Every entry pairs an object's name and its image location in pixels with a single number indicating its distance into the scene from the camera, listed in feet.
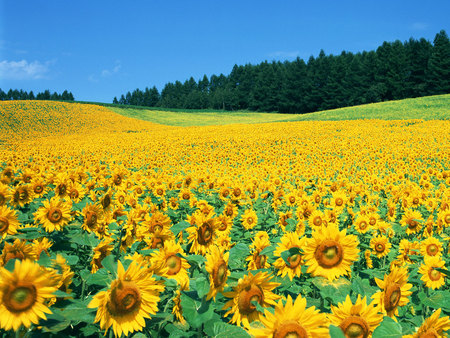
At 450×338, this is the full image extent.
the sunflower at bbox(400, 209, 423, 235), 17.20
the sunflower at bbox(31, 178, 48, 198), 14.53
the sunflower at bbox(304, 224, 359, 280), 6.19
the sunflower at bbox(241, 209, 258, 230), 15.81
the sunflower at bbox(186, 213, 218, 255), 7.76
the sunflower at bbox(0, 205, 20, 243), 7.89
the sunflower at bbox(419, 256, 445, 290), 10.61
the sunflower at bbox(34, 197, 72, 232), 9.74
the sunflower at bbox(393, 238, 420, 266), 14.14
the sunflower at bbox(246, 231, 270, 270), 8.03
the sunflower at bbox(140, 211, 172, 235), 9.39
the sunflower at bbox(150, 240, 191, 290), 6.68
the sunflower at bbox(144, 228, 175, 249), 8.64
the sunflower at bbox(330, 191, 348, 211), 19.71
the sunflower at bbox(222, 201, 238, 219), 14.55
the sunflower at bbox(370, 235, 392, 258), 15.25
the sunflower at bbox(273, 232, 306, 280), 7.02
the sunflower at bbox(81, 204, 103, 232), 9.70
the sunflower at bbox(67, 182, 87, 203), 13.82
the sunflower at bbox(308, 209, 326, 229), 13.87
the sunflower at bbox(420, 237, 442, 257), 12.68
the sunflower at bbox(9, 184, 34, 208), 12.29
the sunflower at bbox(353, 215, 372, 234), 16.46
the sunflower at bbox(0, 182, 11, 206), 10.29
